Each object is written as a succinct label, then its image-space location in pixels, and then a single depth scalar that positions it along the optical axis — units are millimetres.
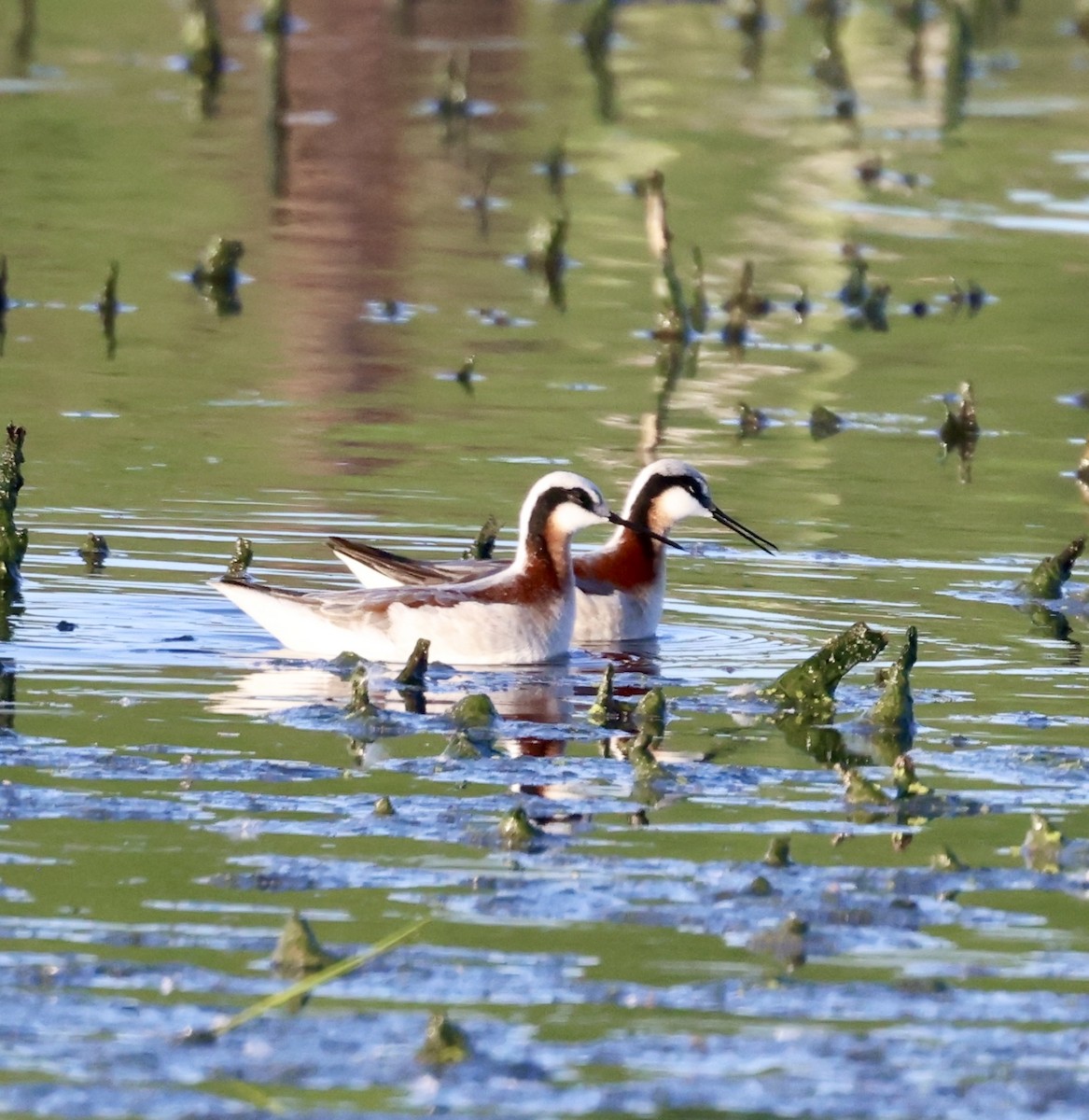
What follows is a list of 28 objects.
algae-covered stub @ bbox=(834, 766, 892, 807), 8922
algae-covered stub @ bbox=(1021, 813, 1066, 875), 8219
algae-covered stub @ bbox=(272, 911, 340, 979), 6828
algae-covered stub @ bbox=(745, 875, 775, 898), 7762
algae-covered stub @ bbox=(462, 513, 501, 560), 13211
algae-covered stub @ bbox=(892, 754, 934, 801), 8969
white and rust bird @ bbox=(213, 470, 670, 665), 11523
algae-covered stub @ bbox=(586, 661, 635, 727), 10430
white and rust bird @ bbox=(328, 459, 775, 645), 12203
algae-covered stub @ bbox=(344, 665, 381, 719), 9961
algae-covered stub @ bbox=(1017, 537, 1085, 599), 13008
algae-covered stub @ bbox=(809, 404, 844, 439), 17692
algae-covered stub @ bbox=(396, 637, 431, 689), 10906
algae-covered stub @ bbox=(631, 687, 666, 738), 10148
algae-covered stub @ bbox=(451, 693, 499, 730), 10031
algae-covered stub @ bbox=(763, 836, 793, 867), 7980
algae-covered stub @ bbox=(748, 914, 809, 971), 7262
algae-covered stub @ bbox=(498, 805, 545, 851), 8211
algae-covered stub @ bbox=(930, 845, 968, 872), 8102
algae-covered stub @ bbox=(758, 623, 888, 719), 10539
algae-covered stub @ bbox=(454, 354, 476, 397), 18812
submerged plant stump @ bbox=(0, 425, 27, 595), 12000
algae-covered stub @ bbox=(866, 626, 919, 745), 10180
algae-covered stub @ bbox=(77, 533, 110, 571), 12836
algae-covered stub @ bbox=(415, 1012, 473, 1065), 6293
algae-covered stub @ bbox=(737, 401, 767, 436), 17703
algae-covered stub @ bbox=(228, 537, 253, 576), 12312
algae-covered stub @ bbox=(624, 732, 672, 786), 9180
